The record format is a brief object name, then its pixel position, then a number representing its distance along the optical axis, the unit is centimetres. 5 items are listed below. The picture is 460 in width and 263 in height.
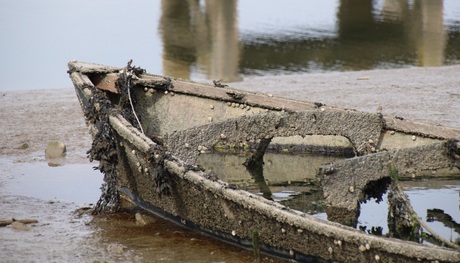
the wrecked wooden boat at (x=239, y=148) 1143
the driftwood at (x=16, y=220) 1407
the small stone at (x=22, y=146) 1905
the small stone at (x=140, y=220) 1409
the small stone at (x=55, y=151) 1839
